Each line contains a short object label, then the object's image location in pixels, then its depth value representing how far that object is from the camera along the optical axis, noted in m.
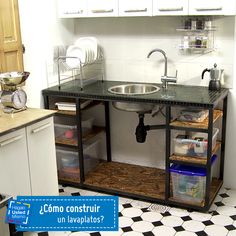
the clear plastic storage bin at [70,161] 3.46
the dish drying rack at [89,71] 3.60
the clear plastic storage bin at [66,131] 3.42
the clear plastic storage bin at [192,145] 2.85
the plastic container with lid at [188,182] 2.92
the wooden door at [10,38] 2.83
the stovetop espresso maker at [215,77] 3.07
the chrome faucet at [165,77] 3.21
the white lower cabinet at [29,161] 2.38
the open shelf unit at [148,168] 2.83
